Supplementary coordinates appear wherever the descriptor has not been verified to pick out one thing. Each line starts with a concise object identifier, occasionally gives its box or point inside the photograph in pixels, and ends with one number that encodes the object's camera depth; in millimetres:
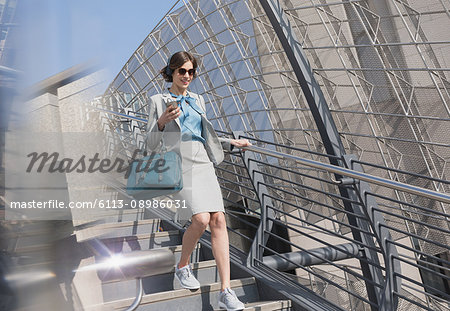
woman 2797
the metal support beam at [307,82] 5578
